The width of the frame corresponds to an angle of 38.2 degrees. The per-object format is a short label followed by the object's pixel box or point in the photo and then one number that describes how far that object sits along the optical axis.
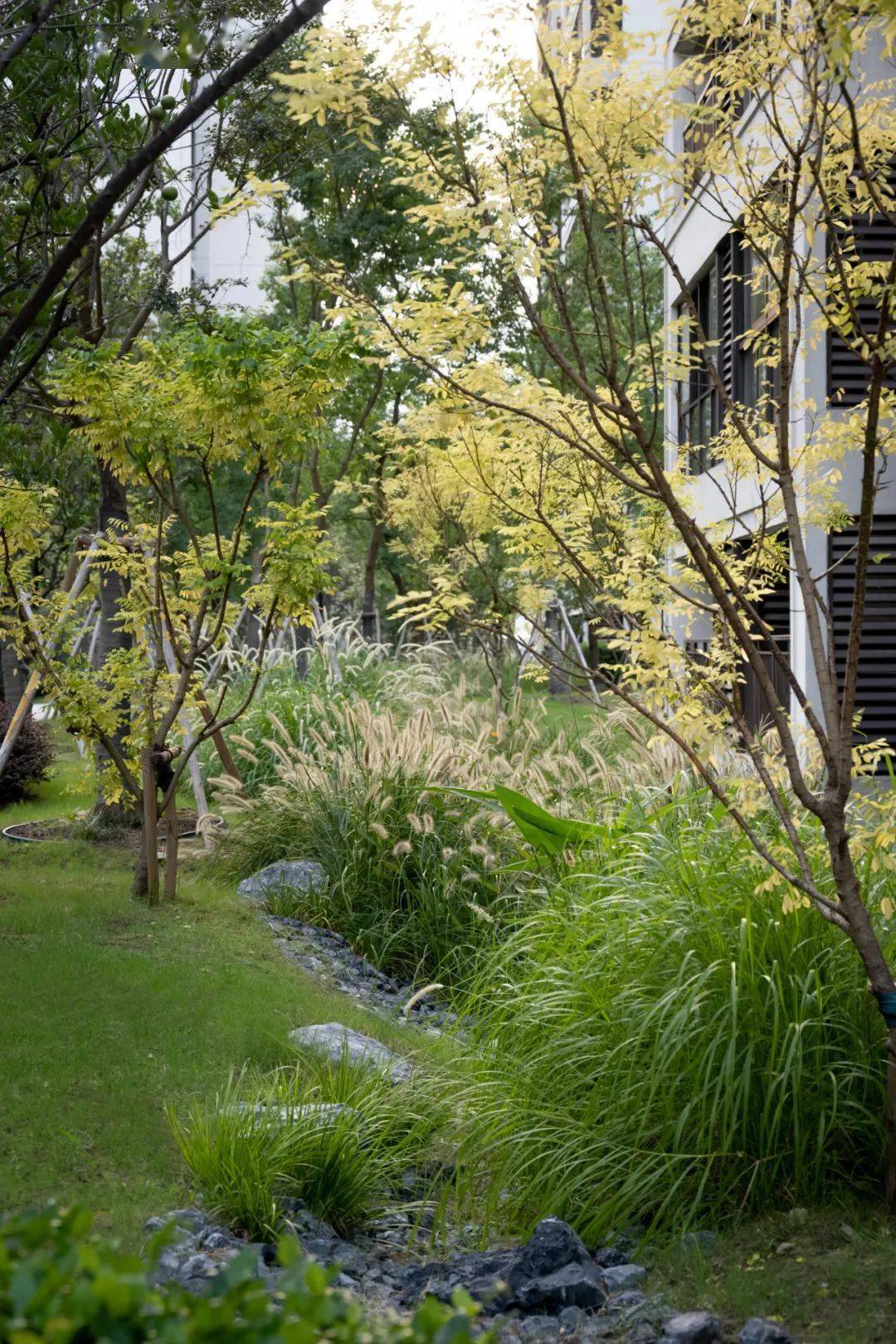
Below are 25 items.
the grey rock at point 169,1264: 3.47
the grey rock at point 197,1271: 3.42
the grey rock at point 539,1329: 3.47
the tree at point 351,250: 11.34
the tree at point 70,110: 4.13
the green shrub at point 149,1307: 1.62
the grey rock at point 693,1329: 3.21
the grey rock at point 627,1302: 3.50
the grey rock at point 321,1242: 3.95
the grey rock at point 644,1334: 3.34
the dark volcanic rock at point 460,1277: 3.71
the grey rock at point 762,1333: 3.12
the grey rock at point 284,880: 8.21
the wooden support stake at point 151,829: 7.60
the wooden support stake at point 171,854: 7.79
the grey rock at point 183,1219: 3.80
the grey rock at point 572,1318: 3.49
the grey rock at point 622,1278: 3.65
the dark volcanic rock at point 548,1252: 3.72
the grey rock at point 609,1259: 3.84
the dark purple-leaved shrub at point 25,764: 12.50
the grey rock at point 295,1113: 4.29
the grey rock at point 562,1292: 3.58
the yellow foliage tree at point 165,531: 6.75
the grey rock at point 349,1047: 5.28
